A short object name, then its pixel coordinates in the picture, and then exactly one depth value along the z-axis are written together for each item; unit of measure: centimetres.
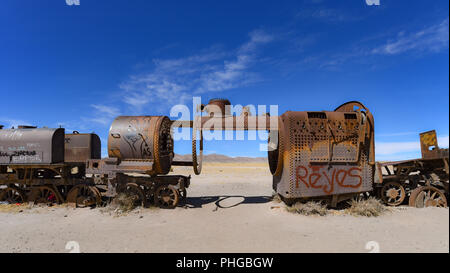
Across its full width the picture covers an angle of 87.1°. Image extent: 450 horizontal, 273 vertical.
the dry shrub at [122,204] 993
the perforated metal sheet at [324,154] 937
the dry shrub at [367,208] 889
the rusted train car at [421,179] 971
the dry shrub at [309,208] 903
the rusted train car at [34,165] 1105
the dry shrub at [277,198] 1110
